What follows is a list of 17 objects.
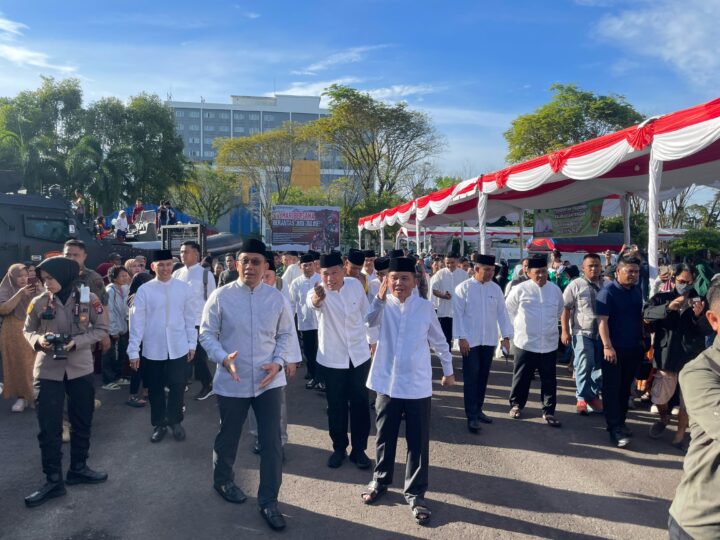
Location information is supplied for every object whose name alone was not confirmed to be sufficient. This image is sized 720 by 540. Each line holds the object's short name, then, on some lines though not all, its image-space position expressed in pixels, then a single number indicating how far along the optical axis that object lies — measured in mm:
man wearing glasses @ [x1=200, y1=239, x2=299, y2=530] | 3684
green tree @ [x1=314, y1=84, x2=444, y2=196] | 36406
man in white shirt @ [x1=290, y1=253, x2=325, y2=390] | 7016
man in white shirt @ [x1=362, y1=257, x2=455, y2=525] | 3820
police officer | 3922
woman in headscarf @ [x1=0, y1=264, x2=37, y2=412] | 6066
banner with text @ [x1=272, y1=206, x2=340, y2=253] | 26062
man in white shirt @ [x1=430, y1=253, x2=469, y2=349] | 8477
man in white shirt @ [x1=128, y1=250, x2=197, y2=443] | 5207
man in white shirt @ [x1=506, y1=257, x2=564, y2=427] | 5840
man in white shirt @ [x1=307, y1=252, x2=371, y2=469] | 4699
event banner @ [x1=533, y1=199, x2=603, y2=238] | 10414
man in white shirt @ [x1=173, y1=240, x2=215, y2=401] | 6626
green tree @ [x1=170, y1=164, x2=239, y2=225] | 43531
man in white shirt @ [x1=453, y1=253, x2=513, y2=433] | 5609
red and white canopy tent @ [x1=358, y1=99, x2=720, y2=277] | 5570
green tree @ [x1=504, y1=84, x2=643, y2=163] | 30906
